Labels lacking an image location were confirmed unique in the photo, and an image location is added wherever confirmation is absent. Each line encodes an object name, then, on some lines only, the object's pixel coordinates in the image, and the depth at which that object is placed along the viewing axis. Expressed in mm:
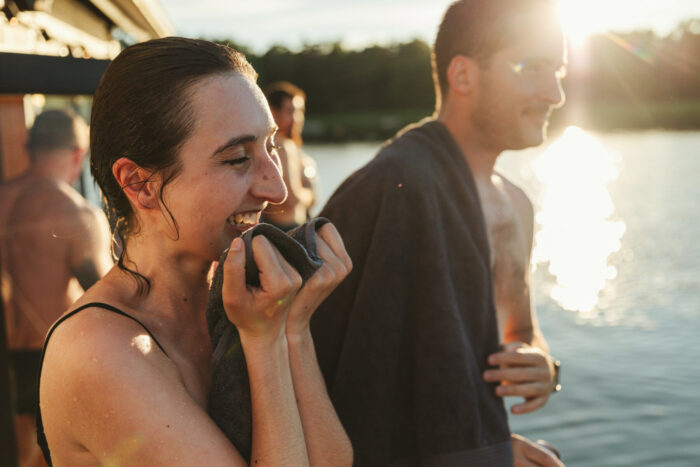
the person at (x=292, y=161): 6328
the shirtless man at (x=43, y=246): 3500
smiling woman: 1253
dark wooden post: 2152
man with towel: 2191
